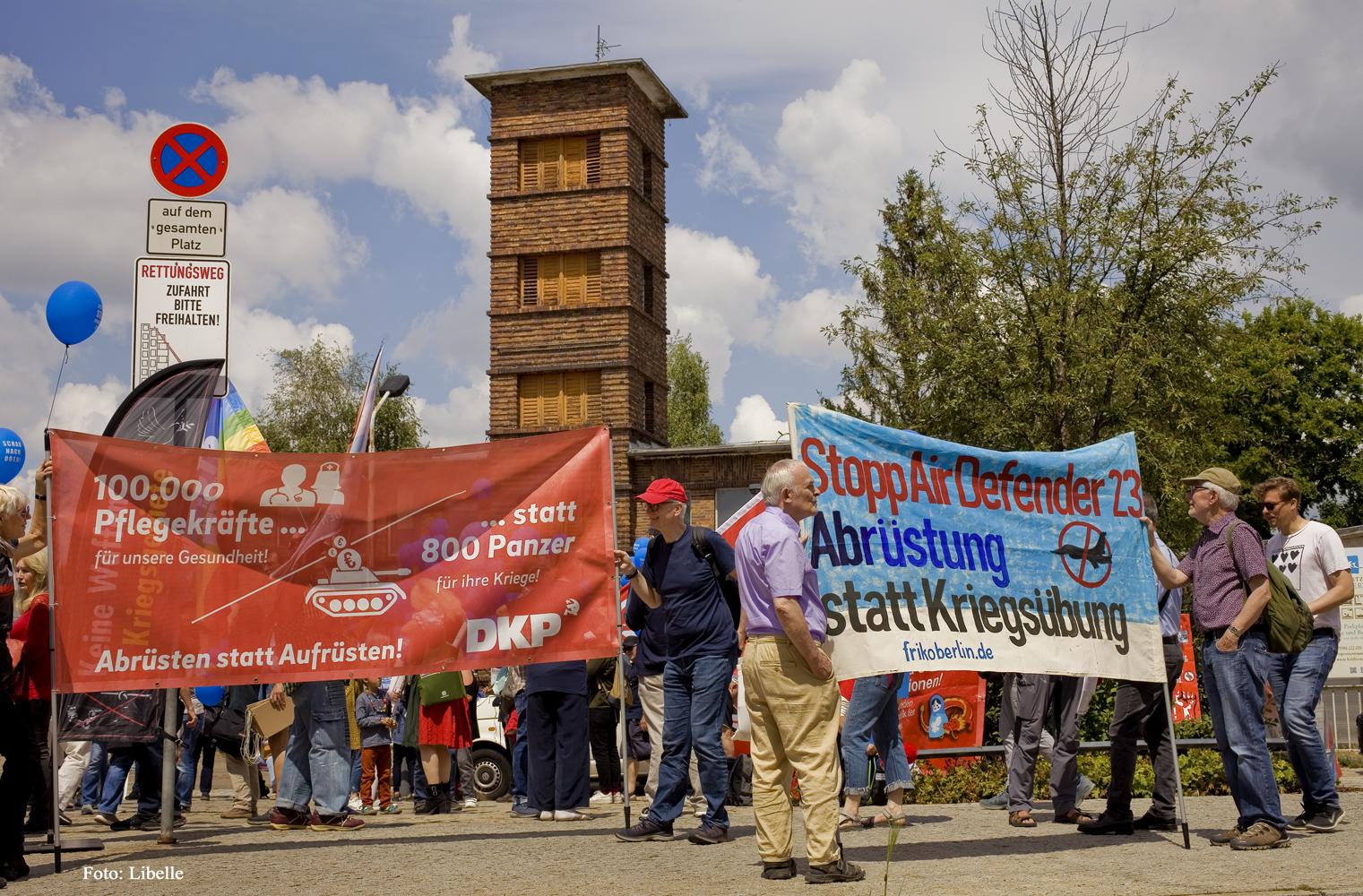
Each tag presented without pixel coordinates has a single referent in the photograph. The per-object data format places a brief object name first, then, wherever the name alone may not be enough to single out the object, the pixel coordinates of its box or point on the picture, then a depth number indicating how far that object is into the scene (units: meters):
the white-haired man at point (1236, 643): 7.89
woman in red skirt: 12.12
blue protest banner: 7.51
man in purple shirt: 6.77
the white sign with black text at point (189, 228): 10.63
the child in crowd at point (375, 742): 12.34
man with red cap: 8.38
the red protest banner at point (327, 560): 8.44
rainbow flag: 10.95
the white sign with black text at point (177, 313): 10.36
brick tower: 41.41
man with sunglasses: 8.37
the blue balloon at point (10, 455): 16.09
